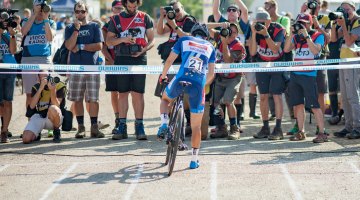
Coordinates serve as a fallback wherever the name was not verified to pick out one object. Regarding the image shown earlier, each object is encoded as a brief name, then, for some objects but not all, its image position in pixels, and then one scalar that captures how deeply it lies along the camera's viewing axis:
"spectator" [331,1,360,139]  12.78
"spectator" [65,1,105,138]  13.14
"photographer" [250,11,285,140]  12.79
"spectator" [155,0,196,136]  12.88
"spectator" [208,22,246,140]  13.07
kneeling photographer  12.66
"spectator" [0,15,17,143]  12.99
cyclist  10.34
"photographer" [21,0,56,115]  13.12
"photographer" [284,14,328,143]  12.36
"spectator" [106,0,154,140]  12.87
